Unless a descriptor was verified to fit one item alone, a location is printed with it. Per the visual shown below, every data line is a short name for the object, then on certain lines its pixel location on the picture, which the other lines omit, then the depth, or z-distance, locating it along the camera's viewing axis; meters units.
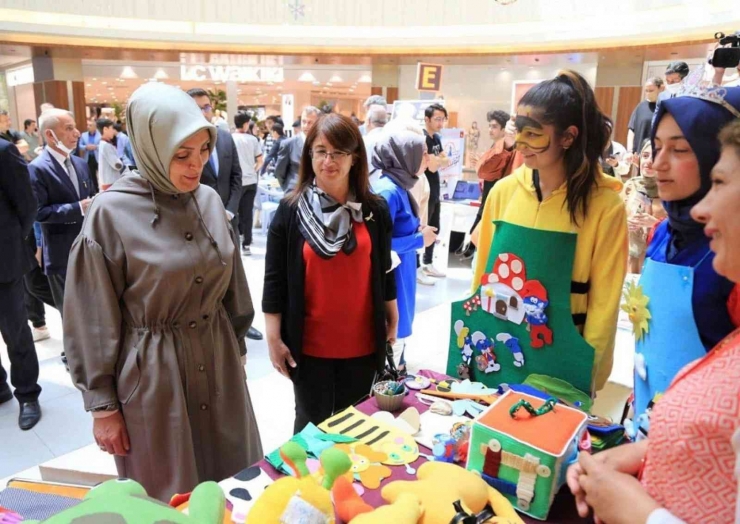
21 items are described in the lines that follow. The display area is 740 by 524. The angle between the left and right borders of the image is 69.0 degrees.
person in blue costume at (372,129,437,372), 3.17
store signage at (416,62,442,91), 7.83
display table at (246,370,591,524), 1.19
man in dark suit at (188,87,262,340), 4.24
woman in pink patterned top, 0.80
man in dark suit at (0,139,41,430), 2.96
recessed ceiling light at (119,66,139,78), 13.96
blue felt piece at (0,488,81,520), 1.17
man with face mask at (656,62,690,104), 4.62
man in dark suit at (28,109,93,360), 3.45
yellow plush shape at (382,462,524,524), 1.07
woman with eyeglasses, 1.97
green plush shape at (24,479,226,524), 0.73
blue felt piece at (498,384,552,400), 1.52
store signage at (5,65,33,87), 13.27
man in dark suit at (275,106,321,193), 6.02
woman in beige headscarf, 1.51
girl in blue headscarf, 1.22
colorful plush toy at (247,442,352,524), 1.00
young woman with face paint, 1.60
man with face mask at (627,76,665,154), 5.38
